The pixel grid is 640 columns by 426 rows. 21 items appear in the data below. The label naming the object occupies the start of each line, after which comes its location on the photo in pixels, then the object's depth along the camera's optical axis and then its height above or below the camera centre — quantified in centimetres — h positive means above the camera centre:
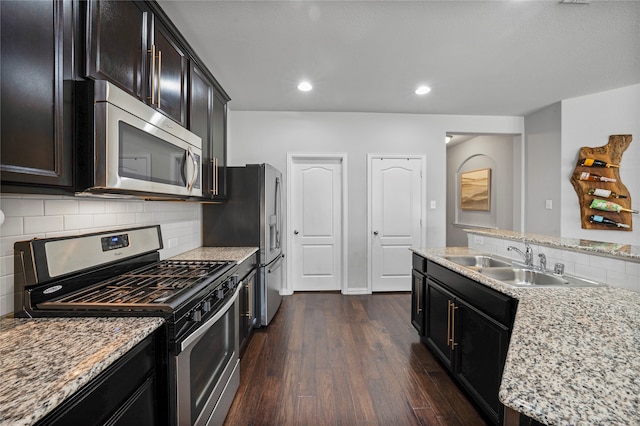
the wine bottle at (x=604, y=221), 316 -10
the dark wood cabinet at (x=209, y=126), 223 +75
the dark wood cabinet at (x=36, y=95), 88 +40
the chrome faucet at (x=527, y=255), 202 -31
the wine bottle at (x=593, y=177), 322 +41
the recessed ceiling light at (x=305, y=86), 302 +139
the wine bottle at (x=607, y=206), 315 +7
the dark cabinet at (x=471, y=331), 149 -76
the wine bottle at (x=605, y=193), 320 +22
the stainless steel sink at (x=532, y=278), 162 -44
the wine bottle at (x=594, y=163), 324 +58
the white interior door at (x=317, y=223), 407 -17
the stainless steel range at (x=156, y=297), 113 -38
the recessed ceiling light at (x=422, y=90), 313 +140
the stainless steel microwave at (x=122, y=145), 115 +31
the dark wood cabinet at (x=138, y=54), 121 +83
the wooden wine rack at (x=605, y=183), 319 +35
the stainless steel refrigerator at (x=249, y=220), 289 -9
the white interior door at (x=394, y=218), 406 -9
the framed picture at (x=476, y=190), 493 +42
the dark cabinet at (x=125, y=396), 74 -57
